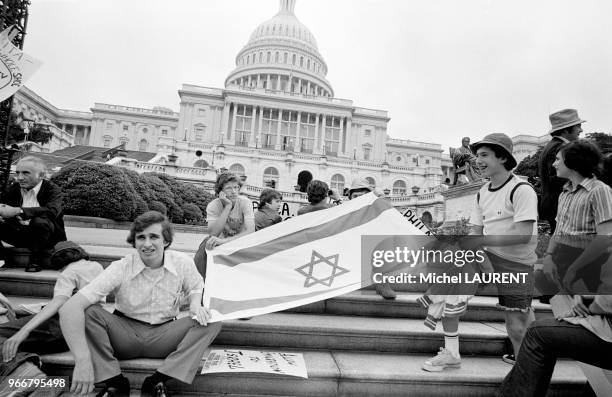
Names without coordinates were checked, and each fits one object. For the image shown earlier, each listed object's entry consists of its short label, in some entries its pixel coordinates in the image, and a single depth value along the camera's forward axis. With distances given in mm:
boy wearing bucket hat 2928
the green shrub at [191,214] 19766
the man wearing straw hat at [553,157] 3781
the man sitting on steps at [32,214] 4391
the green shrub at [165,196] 17781
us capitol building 43469
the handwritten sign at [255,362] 2771
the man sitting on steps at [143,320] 2566
